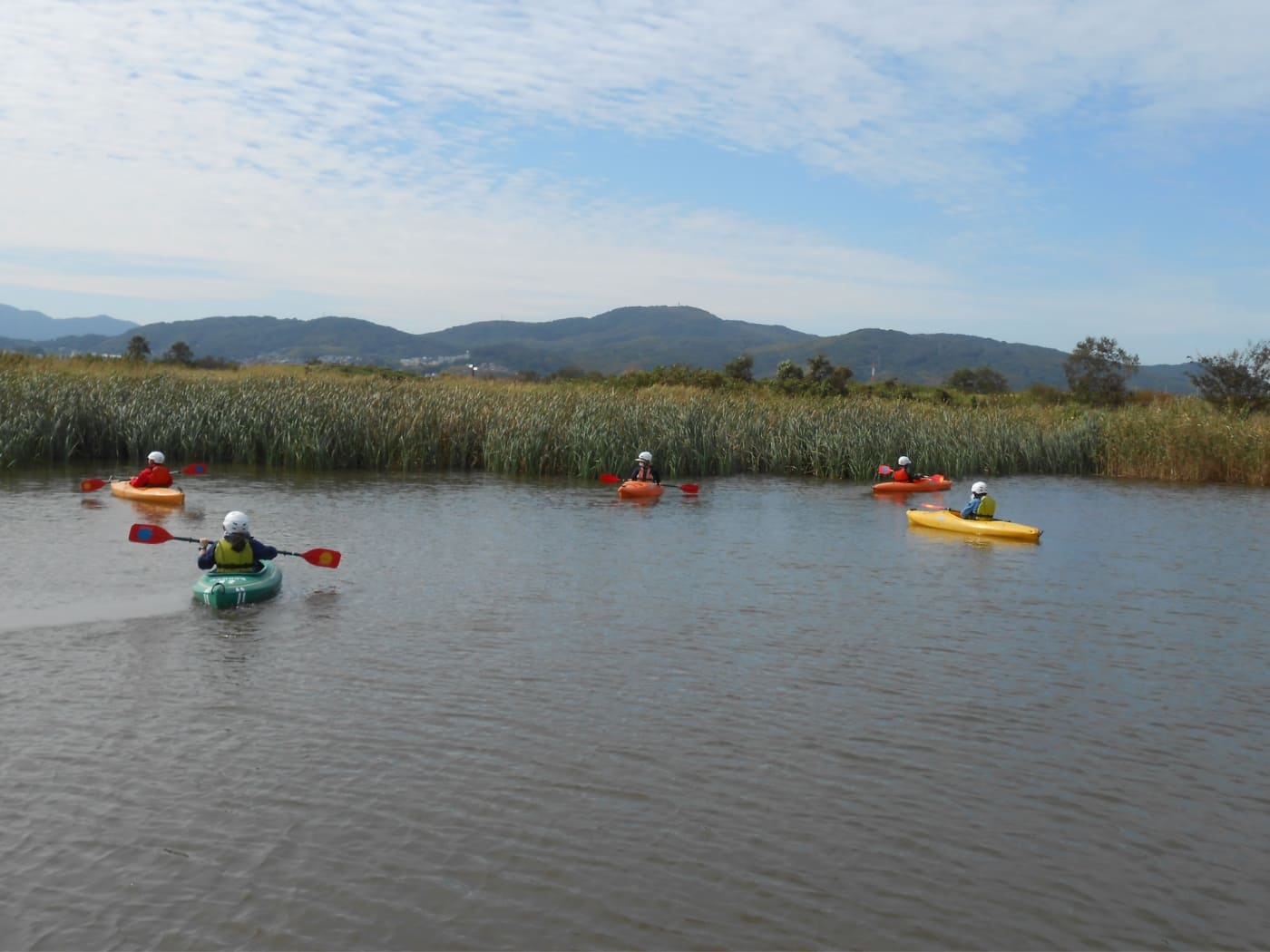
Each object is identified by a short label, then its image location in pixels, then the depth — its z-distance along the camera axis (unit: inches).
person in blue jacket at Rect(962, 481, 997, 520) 693.3
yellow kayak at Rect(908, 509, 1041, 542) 677.9
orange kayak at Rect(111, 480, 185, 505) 704.4
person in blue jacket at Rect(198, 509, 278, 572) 451.2
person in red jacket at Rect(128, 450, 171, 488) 716.7
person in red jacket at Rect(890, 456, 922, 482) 901.8
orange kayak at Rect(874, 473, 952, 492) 900.6
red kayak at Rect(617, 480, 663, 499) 820.6
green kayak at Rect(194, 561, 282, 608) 432.1
